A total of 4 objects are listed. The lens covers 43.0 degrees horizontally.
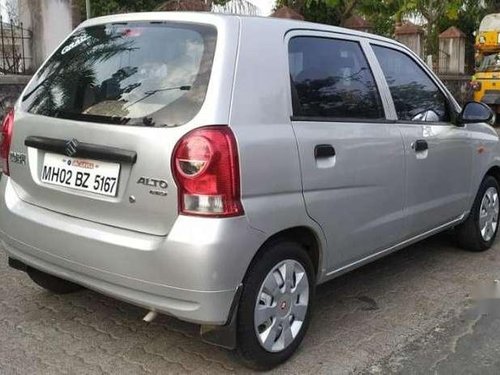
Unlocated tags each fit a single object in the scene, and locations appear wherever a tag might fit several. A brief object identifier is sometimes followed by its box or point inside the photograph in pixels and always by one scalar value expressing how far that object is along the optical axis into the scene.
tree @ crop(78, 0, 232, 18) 21.12
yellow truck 16.64
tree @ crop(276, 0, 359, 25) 19.22
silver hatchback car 2.82
